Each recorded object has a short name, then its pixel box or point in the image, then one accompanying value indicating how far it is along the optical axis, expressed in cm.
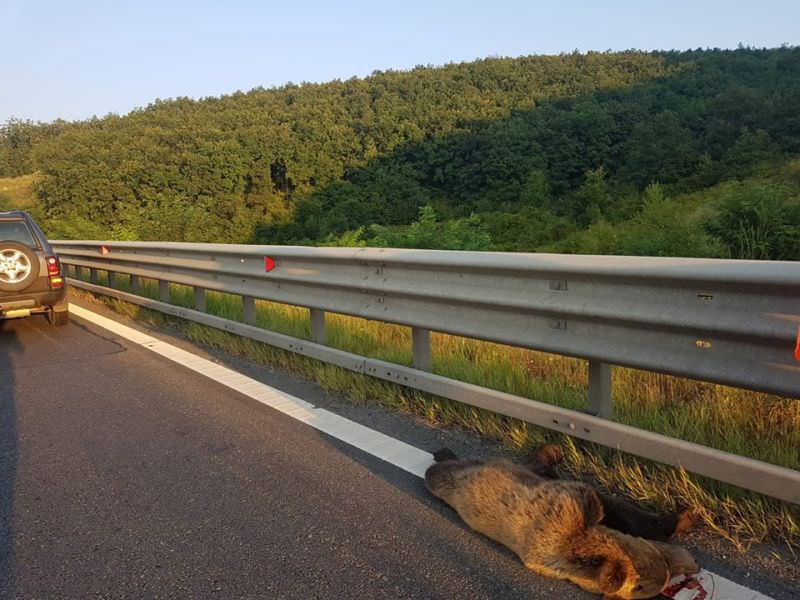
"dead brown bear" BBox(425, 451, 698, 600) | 199
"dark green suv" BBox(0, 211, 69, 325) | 758
